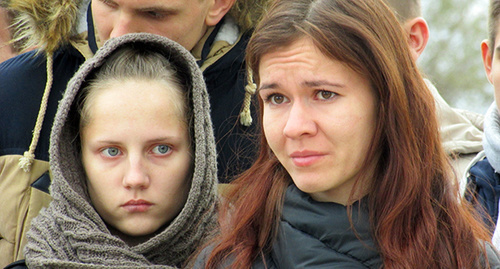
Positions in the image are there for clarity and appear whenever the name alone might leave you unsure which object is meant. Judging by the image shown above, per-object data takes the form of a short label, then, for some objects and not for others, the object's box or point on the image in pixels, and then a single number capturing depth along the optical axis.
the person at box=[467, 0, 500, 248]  5.42
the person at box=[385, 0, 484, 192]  6.39
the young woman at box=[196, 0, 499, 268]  4.27
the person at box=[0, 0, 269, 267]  5.31
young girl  4.74
